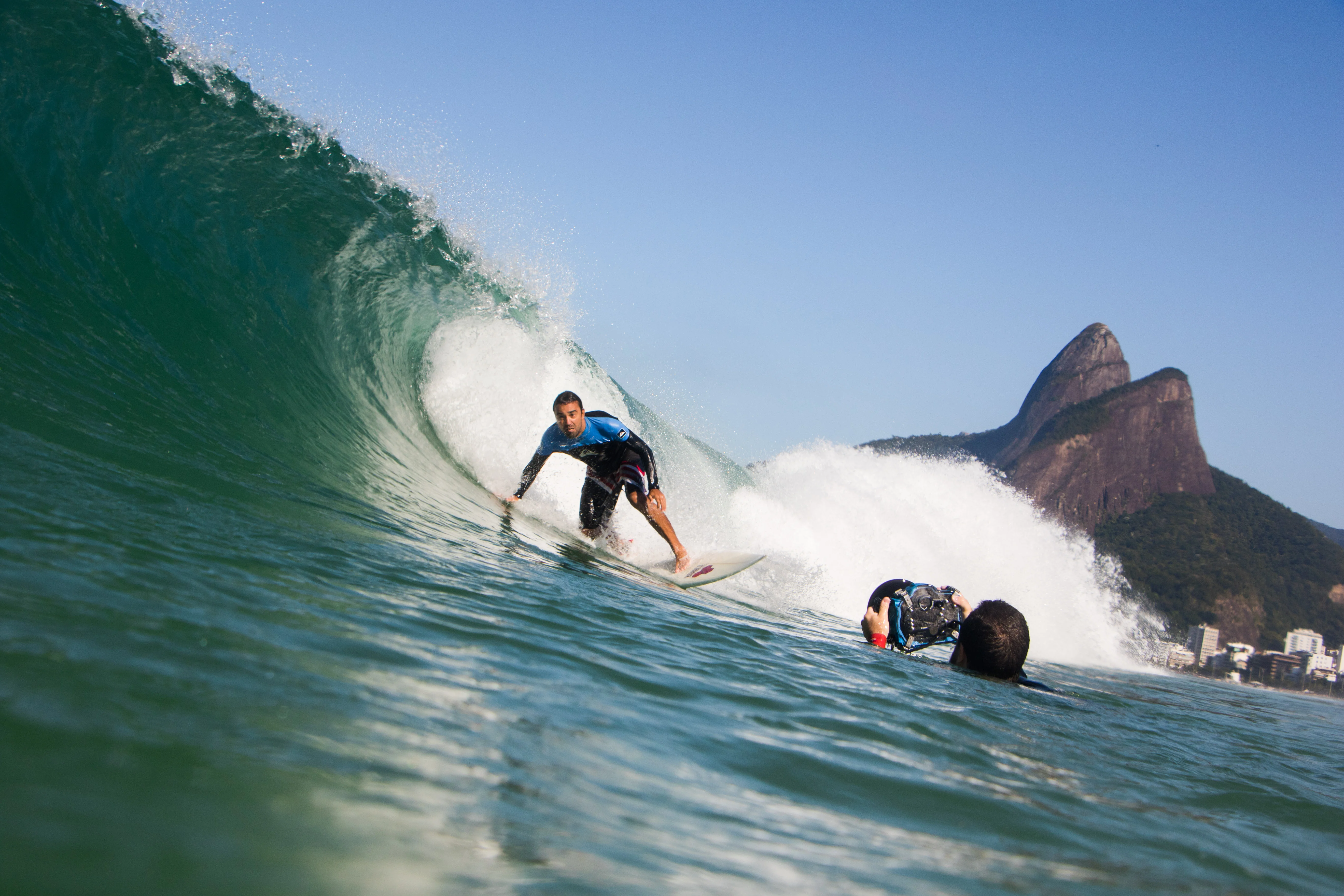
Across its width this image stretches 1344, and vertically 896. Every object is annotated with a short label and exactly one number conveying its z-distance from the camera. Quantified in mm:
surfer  7211
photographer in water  5691
